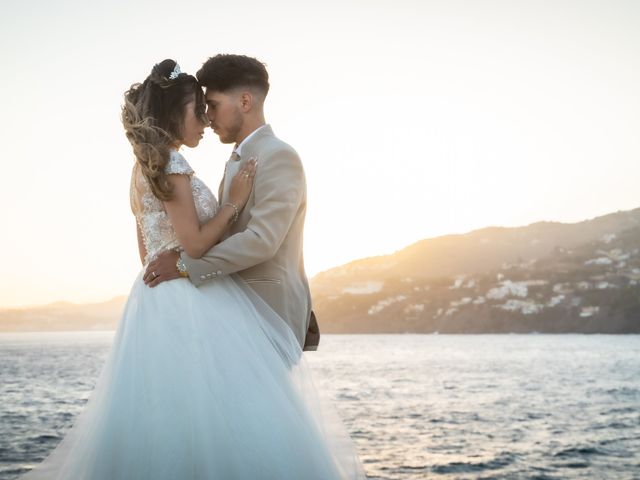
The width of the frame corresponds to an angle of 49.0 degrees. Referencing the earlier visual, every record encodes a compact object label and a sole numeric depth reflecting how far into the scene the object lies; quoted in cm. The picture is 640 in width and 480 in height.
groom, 312
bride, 276
